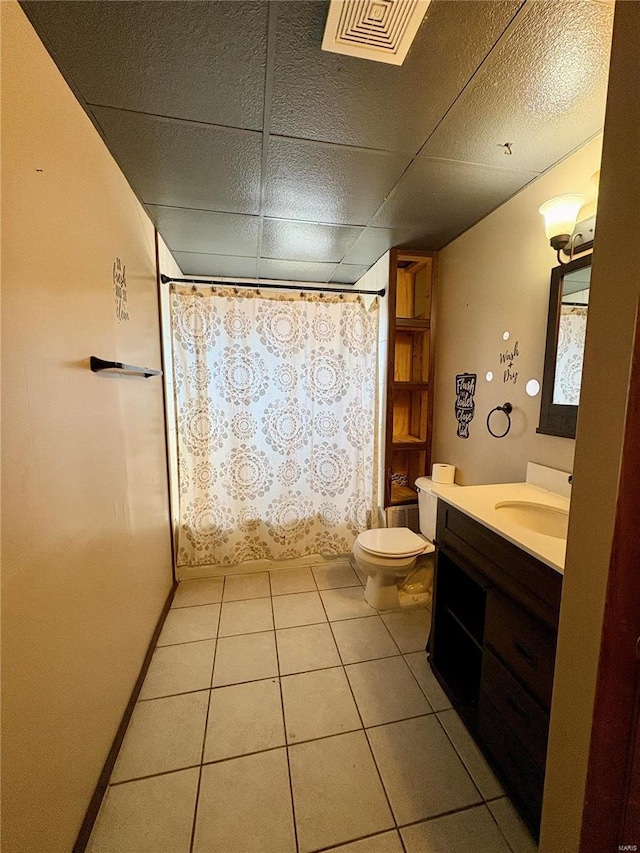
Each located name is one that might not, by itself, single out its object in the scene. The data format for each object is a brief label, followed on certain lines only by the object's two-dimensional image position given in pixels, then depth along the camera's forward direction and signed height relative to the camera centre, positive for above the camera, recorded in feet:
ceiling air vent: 2.80 +3.10
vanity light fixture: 4.25 +2.06
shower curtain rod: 6.86 +2.09
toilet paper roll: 7.24 -1.93
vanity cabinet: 3.30 -3.02
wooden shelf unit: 7.93 +0.22
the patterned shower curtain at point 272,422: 7.34 -0.90
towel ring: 5.76 -0.42
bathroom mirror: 4.56 +0.54
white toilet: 6.48 -3.28
